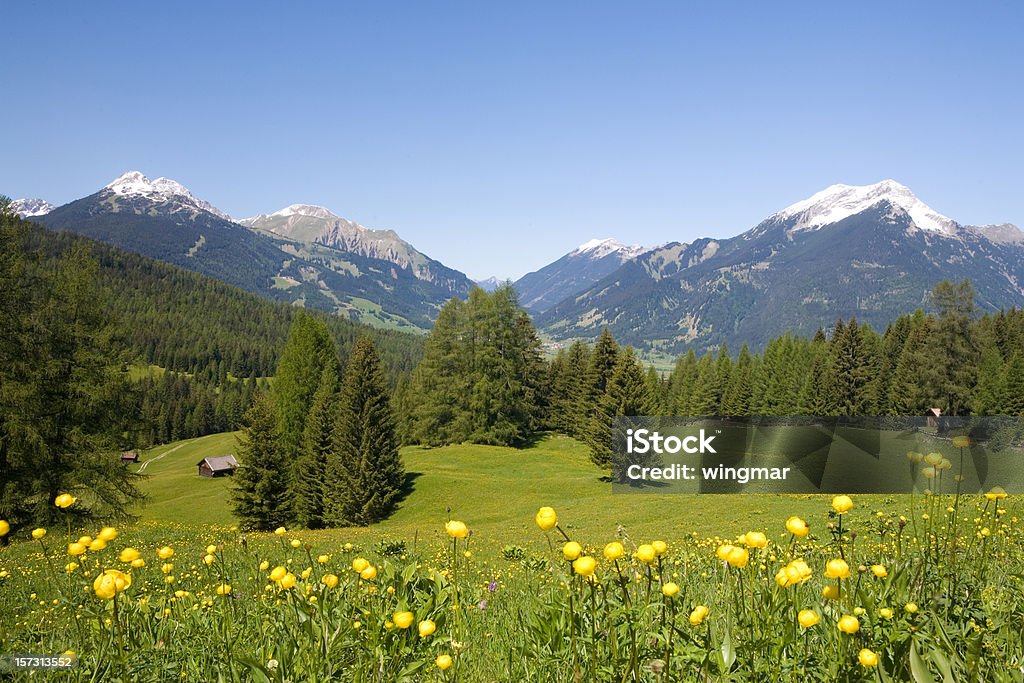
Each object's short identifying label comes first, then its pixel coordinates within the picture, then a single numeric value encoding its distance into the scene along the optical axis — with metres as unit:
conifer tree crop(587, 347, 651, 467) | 35.62
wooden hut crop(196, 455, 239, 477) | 68.88
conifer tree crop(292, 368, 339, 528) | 32.56
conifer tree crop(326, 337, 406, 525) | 31.31
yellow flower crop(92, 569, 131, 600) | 2.25
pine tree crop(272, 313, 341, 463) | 42.06
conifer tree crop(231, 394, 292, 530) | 30.12
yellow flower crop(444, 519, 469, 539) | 2.47
